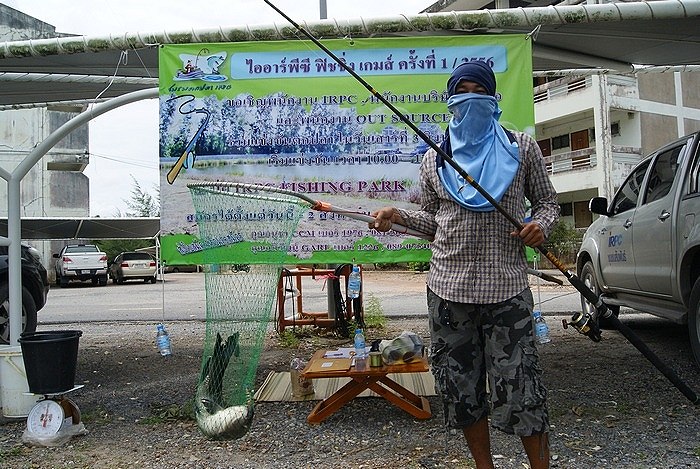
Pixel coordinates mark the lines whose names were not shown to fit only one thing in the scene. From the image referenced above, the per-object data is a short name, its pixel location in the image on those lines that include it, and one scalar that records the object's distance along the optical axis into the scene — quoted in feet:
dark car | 18.65
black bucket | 12.51
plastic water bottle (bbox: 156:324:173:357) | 20.02
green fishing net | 10.98
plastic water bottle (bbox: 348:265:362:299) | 21.18
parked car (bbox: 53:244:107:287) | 69.77
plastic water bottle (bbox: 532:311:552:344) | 17.55
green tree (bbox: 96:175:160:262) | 97.30
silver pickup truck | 15.25
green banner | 14.52
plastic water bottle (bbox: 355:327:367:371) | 13.71
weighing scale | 12.35
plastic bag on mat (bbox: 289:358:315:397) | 15.08
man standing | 8.14
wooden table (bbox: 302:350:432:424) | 13.01
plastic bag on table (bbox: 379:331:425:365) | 13.56
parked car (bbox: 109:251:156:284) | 75.61
